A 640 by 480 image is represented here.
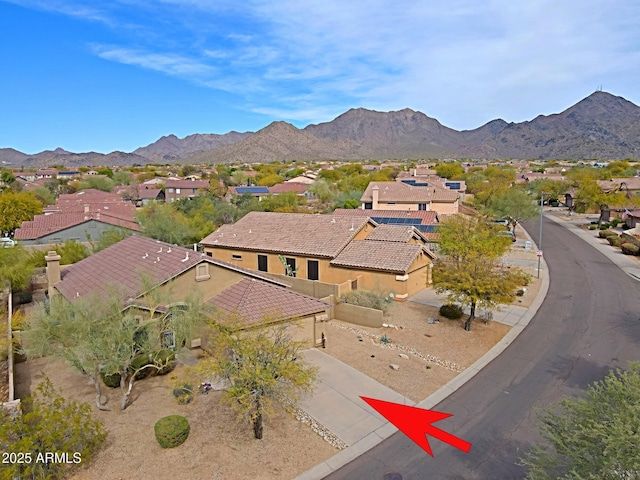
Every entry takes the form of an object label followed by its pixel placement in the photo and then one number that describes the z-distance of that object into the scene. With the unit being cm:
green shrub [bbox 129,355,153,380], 1652
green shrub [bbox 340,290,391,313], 2467
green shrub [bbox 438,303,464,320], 2416
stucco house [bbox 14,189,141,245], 4262
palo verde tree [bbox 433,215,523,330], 2097
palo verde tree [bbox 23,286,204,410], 1319
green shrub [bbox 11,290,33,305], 2853
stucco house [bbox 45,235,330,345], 1842
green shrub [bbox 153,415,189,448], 1230
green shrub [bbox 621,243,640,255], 4109
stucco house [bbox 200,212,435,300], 2778
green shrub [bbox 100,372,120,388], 1623
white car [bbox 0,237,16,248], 3925
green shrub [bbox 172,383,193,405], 1482
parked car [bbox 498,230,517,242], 4684
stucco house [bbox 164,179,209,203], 9236
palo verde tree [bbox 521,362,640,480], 759
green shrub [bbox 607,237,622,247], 4512
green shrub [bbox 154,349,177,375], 1700
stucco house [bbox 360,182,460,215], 5772
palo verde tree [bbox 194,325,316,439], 1191
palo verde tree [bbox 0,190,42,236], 5147
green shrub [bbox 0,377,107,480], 1009
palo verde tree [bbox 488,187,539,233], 5153
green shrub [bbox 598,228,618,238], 4886
